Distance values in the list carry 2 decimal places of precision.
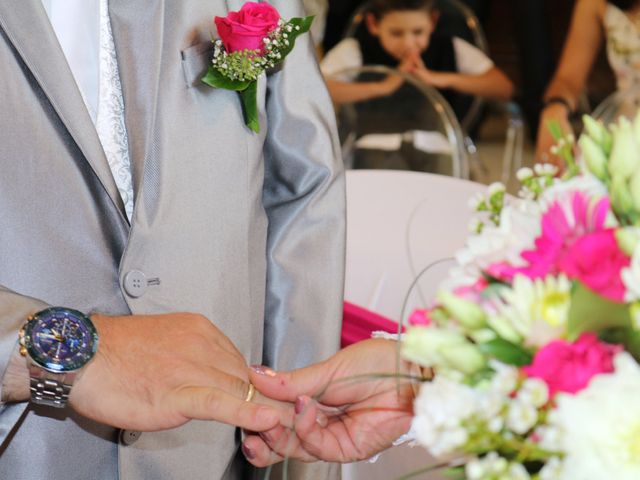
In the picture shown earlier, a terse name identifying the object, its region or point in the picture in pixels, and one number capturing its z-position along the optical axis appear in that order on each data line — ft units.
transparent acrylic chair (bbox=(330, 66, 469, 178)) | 9.39
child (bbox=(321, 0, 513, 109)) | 11.49
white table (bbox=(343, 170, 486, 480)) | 6.20
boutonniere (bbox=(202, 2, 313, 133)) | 3.91
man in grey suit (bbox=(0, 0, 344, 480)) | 3.33
